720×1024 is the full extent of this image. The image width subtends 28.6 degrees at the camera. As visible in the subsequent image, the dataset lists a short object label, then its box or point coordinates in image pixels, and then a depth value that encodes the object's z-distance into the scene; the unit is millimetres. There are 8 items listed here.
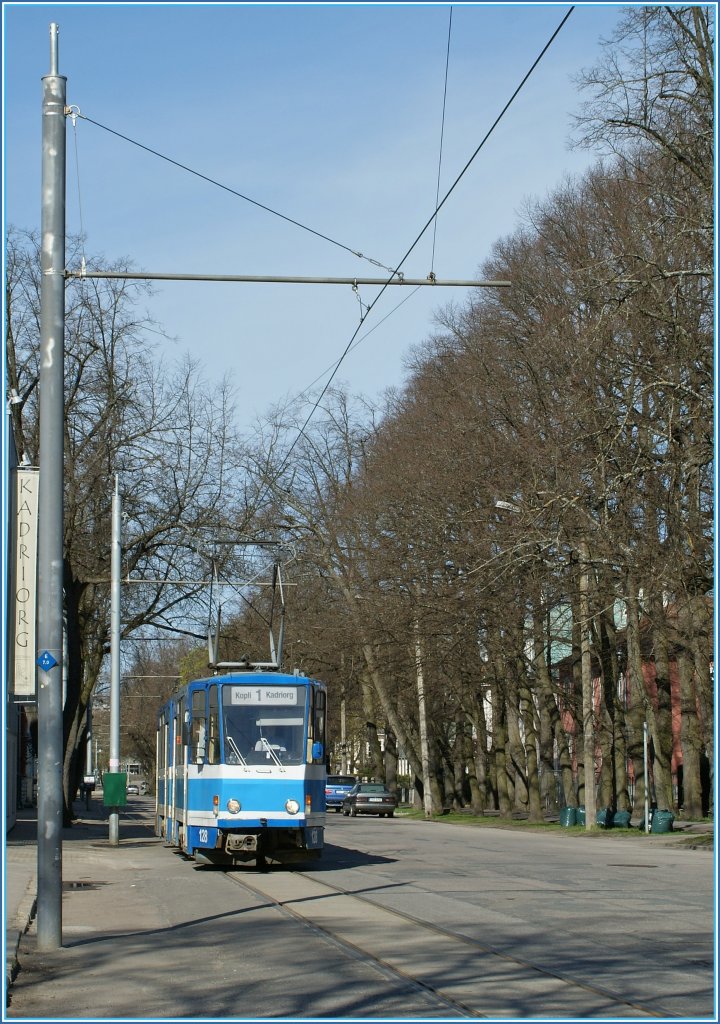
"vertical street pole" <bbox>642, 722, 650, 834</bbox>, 37581
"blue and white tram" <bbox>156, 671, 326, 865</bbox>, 21547
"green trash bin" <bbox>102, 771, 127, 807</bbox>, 29625
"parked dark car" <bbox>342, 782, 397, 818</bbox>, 56781
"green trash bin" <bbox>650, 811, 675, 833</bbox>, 36875
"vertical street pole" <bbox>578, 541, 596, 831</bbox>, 39000
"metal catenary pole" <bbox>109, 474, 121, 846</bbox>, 30469
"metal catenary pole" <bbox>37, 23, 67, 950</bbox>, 12125
